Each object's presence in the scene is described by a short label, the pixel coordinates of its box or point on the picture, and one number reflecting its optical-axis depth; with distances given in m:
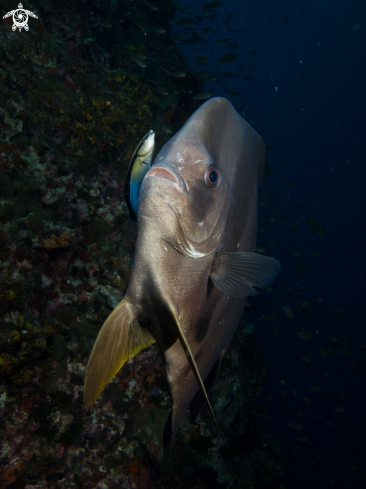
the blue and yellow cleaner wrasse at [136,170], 0.40
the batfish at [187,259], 0.33
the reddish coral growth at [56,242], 0.89
